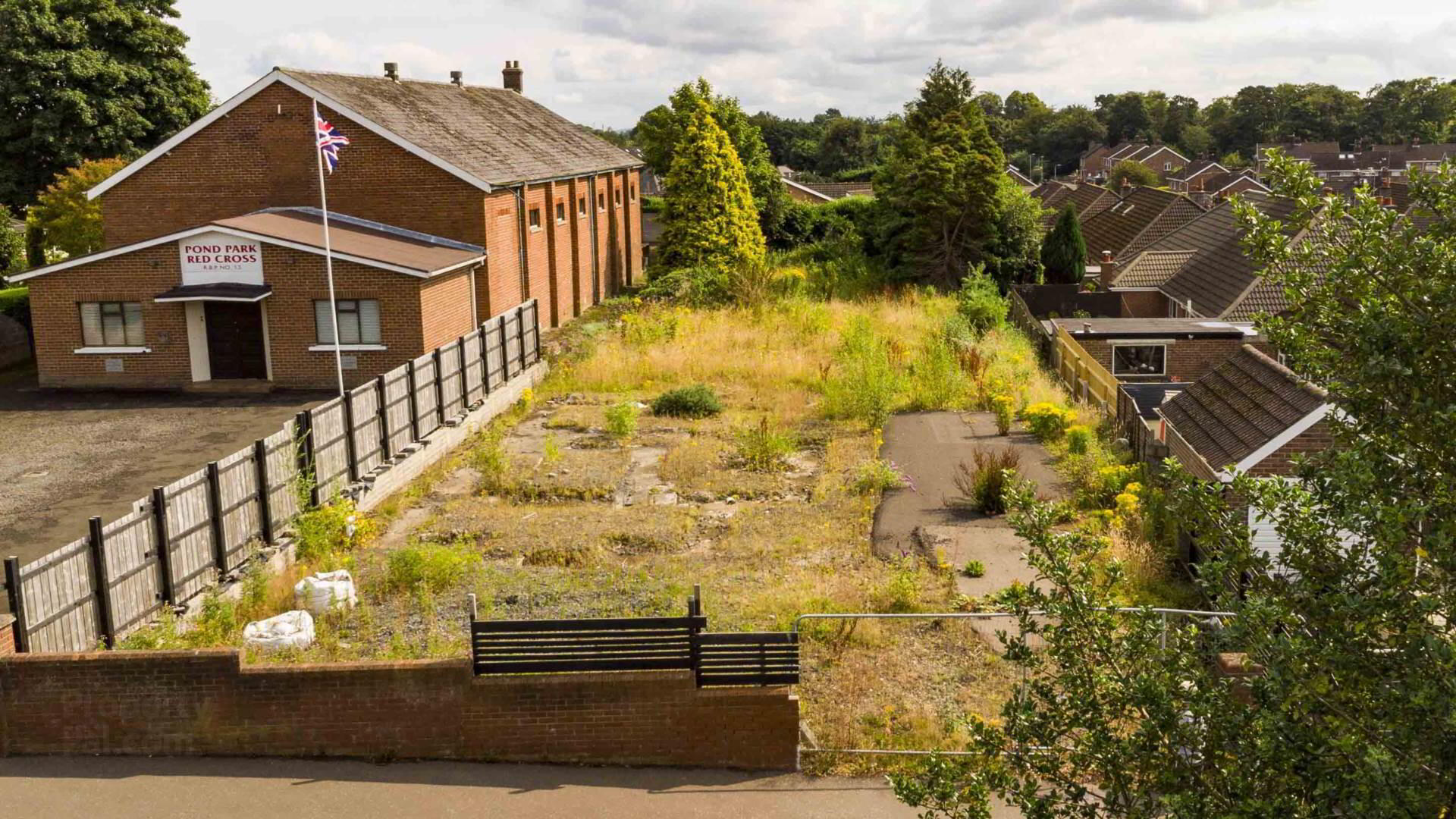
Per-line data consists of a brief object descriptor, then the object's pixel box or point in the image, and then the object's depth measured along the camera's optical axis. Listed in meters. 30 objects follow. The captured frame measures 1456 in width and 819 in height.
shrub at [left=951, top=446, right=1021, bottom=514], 18.09
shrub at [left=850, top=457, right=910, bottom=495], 19.38
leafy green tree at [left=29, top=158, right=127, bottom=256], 34.06
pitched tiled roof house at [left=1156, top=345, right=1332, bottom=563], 16.06
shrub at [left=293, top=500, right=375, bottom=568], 15.59
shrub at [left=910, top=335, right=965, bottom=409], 25.77
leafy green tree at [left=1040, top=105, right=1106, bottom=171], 166.00
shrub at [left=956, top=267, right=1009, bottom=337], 34.53
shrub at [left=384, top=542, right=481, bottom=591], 14.66
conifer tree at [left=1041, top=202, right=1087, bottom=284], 45.38
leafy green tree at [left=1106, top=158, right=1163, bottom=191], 106.56
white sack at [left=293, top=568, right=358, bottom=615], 13.62
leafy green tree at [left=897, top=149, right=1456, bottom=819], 4.86
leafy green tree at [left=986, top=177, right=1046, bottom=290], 43.00
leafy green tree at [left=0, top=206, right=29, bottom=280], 38.59
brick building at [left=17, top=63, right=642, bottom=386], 25.73
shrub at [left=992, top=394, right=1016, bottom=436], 23.33
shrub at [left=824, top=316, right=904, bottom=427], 24.19
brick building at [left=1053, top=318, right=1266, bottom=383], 30.44
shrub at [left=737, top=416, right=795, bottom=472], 20.83
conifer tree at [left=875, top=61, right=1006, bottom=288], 42.06
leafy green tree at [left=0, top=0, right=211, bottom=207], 40.84
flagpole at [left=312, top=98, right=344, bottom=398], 21.69
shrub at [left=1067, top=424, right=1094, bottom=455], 20.82
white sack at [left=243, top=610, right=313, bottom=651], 12.34
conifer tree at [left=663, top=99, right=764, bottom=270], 43.06
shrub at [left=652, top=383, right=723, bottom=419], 24.91
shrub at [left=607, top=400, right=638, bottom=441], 22.98
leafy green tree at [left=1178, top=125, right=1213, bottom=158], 154.75
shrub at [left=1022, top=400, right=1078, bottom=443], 22.75
